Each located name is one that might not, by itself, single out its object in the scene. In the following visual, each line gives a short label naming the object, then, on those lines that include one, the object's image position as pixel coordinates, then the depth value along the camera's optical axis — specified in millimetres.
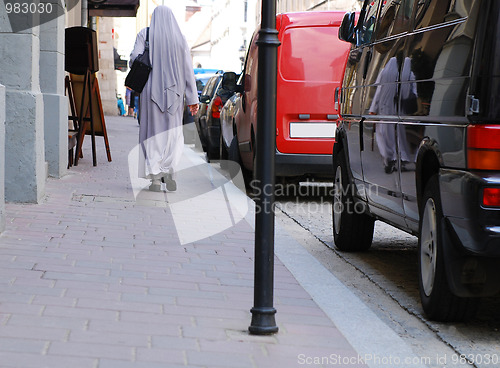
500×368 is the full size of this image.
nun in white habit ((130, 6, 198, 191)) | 10531
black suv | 4492
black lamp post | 4359
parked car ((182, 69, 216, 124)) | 24578
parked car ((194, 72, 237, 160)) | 17172
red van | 10641
